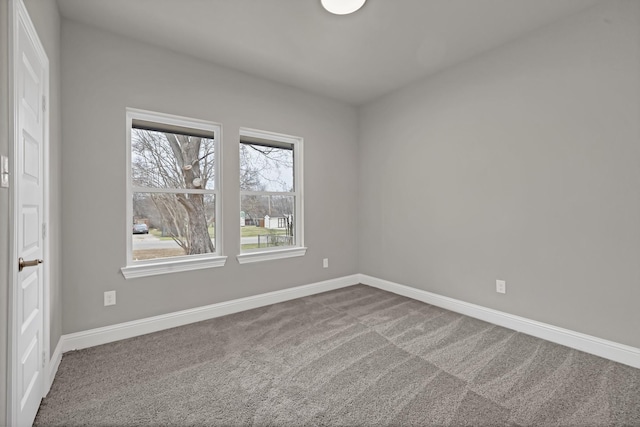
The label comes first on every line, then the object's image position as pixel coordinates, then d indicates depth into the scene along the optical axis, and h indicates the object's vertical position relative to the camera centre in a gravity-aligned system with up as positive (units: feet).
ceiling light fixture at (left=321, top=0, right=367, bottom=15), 7.25 +5.14
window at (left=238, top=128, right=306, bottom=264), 11.50 +0.73
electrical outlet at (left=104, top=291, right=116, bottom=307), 8.47 -2.35
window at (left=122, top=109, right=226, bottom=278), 9.22 +0.68
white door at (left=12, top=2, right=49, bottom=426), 4.36 +0.00
